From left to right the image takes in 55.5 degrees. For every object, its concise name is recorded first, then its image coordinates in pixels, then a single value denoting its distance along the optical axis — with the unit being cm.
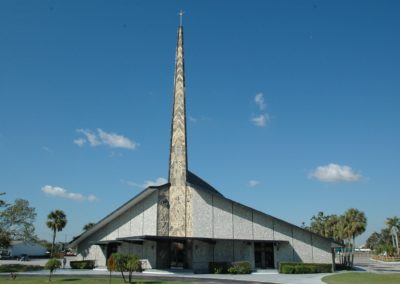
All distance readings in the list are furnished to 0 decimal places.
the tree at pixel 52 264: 2412
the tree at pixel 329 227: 6132
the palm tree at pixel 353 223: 5638
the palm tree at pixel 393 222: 8468
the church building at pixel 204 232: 3309
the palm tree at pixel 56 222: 6425
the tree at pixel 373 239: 16112
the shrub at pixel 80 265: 3688
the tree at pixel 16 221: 3947
